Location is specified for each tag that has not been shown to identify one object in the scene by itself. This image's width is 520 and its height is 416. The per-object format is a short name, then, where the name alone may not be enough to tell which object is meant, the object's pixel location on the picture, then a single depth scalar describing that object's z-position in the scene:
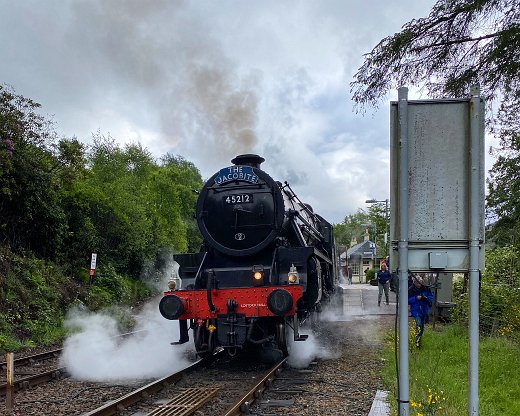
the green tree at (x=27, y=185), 15.51
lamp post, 38.06
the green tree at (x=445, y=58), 6.60
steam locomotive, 8.52
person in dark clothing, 21.19
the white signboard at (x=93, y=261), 17.03
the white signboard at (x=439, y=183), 3.27
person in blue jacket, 10.13
